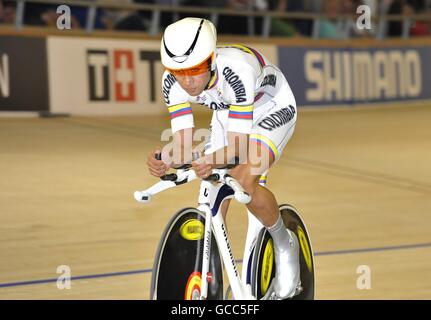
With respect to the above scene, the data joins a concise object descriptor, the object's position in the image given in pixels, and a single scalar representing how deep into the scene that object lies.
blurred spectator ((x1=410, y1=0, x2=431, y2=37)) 16.17
